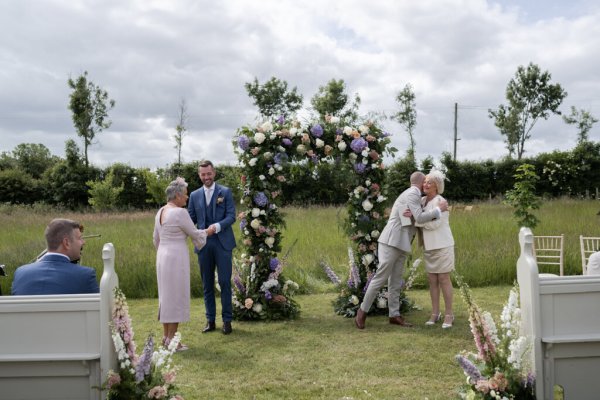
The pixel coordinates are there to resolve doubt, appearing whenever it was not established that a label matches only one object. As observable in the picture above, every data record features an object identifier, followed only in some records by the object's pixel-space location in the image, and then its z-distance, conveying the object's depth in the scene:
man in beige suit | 6.68
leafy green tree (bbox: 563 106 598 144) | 32.16
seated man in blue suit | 4.06
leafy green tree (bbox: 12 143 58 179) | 38.03
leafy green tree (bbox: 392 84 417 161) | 32.47
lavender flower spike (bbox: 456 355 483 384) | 3.73
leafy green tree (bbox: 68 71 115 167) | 27.97
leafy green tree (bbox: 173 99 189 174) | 28.89
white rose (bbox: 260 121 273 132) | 7.87
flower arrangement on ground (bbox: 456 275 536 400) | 3.70
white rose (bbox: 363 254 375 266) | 7.87
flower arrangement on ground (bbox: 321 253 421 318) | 7.91
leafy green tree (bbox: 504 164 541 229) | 12.77
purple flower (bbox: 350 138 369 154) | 7.82
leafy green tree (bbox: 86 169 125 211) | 24.19
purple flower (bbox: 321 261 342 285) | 8.10
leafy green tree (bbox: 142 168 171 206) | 23.31
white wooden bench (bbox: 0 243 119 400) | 3.58
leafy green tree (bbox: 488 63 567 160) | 33.66
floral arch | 7.83
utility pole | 34.58
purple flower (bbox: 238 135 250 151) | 7.82
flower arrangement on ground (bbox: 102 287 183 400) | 3.61
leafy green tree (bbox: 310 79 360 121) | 30.41
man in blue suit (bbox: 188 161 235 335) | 6.89
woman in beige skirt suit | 6.70
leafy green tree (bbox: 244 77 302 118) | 33.59
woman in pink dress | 6.06
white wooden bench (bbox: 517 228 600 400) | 3.73
